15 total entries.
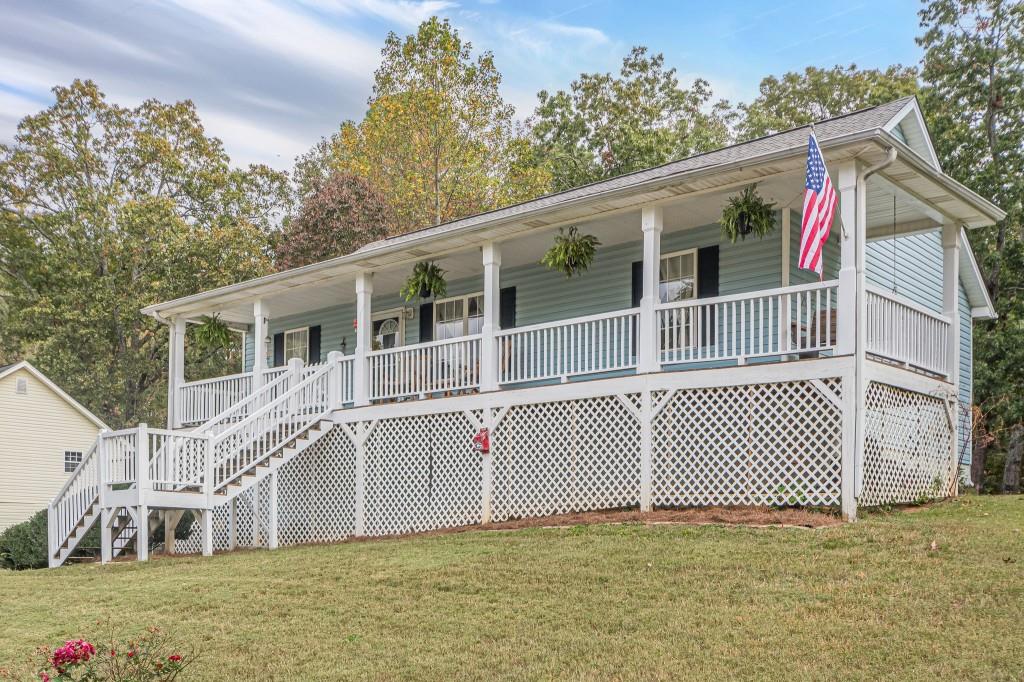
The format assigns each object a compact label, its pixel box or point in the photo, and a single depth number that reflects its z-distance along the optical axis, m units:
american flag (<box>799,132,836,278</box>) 11.79
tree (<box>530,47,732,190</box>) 35.22
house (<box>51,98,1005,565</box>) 12.80
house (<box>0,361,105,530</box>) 29.67
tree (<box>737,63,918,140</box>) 36.06
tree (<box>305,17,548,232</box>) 36.81
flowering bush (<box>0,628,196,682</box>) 7.61
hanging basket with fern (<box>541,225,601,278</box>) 15.40
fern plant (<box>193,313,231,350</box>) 21.72
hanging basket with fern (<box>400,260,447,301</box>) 17.34
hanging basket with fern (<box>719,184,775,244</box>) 13.60
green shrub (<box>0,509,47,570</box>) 19.52
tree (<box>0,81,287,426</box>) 35.16
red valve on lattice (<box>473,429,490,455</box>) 15.39
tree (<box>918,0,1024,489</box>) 22.38
